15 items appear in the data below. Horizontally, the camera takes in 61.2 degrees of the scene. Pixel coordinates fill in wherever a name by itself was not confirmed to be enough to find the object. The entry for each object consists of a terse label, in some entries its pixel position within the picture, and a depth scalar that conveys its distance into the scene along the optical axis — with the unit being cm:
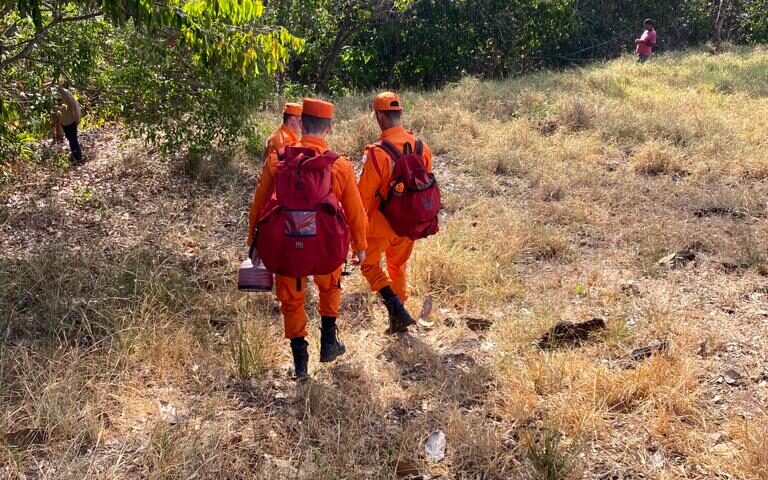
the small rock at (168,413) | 320
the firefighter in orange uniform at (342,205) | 339
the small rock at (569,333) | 388
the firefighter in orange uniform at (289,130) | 432
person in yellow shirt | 693
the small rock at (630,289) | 448
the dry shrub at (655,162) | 698
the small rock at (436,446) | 302
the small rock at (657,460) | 285
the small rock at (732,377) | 340
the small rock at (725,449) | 282
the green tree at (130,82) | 575
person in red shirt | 1467
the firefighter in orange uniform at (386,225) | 383
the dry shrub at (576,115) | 856
